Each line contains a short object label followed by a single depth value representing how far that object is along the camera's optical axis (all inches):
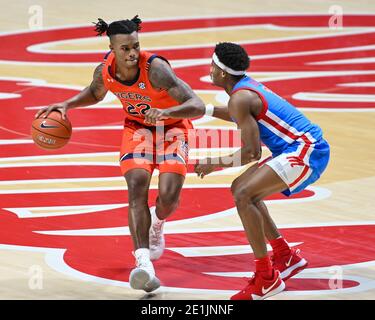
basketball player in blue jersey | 599.5
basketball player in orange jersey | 629.3
